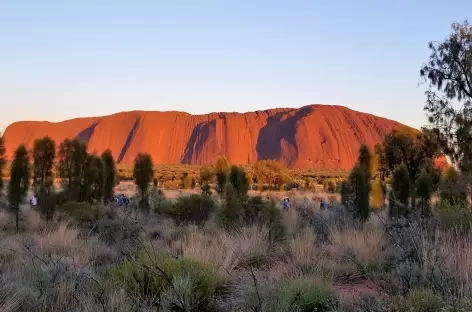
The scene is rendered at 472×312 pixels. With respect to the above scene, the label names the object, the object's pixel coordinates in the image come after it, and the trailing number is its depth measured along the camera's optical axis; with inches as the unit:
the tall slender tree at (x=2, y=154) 874.4
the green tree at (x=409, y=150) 1162.0
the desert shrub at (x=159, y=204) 743.5
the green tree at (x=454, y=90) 1095.0
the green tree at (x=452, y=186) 846.6
